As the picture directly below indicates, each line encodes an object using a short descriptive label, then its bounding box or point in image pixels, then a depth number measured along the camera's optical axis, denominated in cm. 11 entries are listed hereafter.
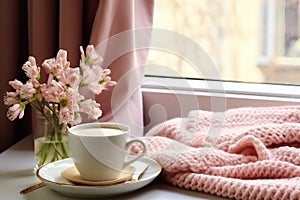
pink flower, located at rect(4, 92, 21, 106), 111
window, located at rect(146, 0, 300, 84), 146
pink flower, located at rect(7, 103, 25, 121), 111
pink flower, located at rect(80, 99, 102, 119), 113
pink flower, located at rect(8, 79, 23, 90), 111
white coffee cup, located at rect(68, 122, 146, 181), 103
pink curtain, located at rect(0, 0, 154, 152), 126
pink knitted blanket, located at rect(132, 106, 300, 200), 103
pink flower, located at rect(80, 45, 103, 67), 113
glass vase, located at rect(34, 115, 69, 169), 116
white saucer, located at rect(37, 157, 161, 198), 103
